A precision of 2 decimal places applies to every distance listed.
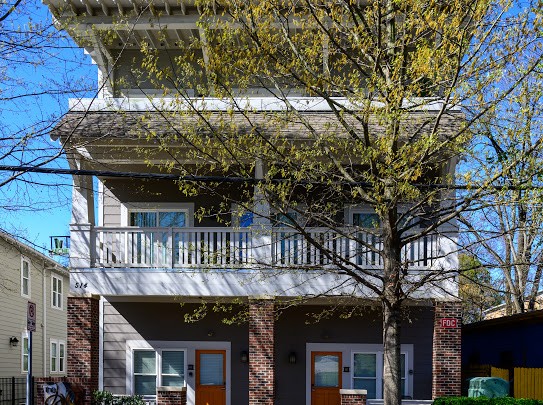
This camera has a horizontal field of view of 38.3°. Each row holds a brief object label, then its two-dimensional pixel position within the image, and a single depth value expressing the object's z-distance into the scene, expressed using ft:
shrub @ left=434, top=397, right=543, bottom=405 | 49.39
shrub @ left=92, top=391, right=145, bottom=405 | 54.54
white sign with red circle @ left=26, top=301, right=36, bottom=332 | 40.68
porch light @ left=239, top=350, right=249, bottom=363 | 61.00
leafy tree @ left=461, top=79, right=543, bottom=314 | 33.37
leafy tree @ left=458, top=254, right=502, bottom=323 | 95.82
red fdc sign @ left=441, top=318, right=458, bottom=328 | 53.06
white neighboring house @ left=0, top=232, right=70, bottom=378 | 91.09
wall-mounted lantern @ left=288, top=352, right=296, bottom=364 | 60.63
